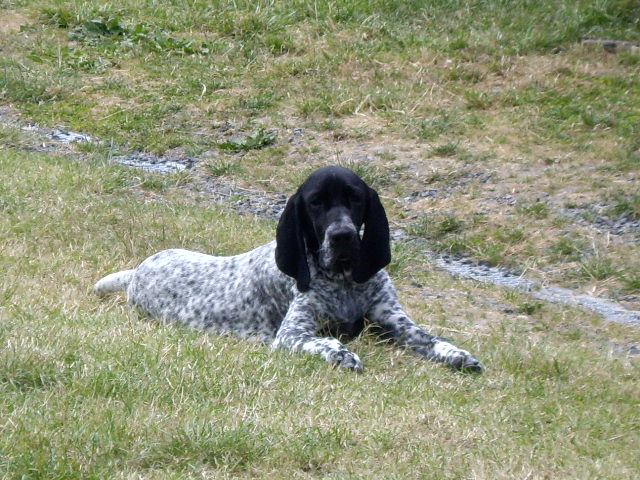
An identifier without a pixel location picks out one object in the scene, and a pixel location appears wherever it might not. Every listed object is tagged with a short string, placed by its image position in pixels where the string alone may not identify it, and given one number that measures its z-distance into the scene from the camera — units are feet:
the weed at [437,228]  33.14
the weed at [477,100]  41.09
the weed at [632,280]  28.94
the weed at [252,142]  40.06
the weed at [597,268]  29.58
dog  21.83
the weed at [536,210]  33.17
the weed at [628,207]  32.76
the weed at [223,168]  38.06
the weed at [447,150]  37.99
